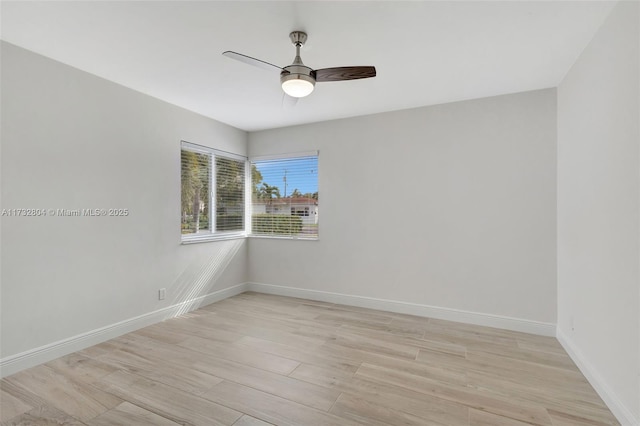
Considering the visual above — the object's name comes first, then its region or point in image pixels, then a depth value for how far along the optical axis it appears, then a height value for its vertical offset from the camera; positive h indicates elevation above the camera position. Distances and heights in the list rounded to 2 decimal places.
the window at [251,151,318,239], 4.44 +0.23
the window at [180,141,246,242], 3.93 +0.26
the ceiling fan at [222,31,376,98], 2.08 +0.97
